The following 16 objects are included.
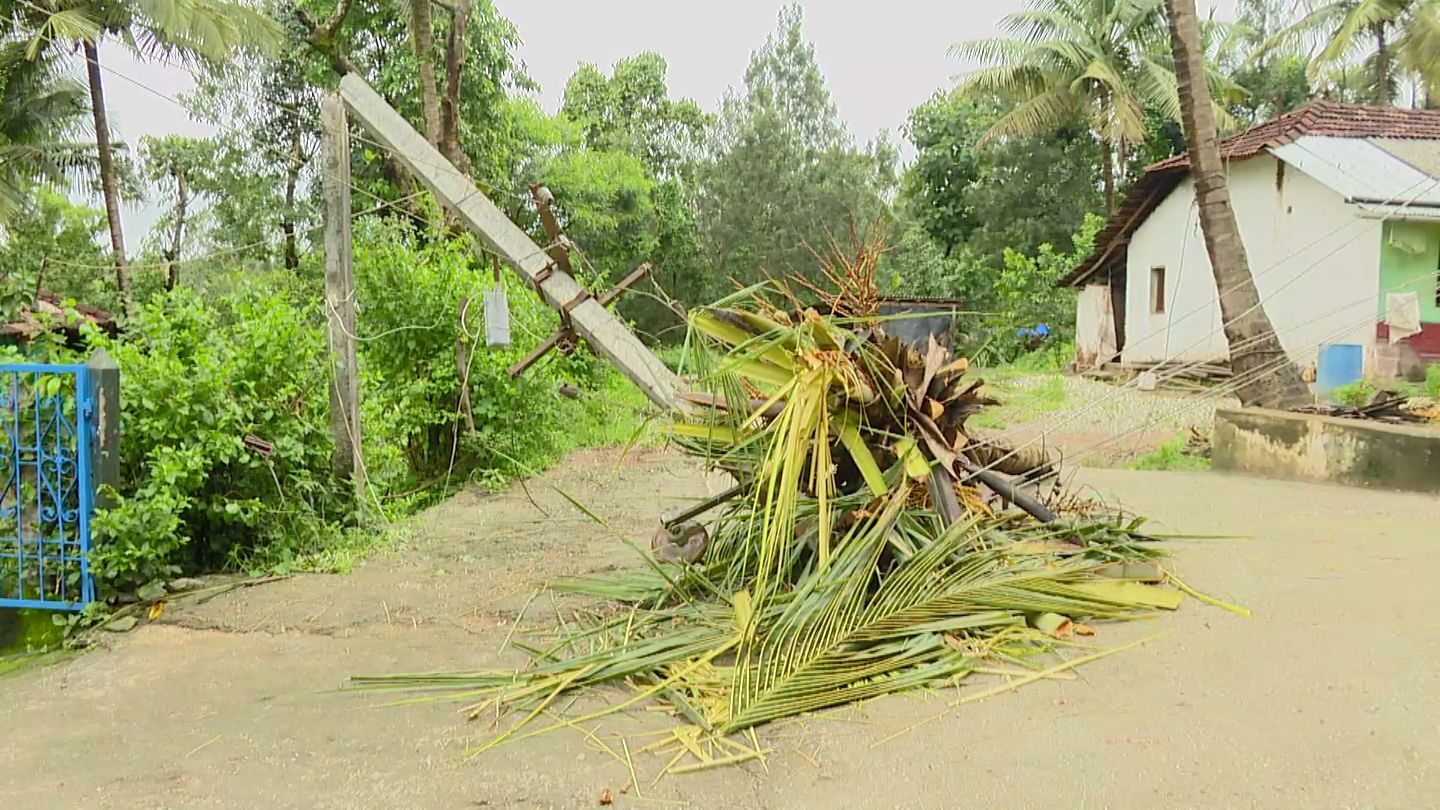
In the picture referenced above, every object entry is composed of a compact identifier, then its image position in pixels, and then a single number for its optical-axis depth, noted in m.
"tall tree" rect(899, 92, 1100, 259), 25.31
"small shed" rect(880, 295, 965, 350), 13.88
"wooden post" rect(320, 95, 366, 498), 6.83
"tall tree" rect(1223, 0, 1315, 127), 27.20
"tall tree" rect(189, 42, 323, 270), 21.23
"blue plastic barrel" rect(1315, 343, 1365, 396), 13.45
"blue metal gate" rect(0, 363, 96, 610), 5.55
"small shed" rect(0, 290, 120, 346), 6.08
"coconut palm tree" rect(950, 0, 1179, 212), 21.42
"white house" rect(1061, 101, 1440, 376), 13.36
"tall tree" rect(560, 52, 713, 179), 30.94
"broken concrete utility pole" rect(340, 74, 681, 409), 5.95
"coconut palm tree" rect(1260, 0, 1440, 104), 20.36
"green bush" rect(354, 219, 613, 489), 9.32
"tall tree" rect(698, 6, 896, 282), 30.03
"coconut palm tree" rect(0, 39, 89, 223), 17.25
